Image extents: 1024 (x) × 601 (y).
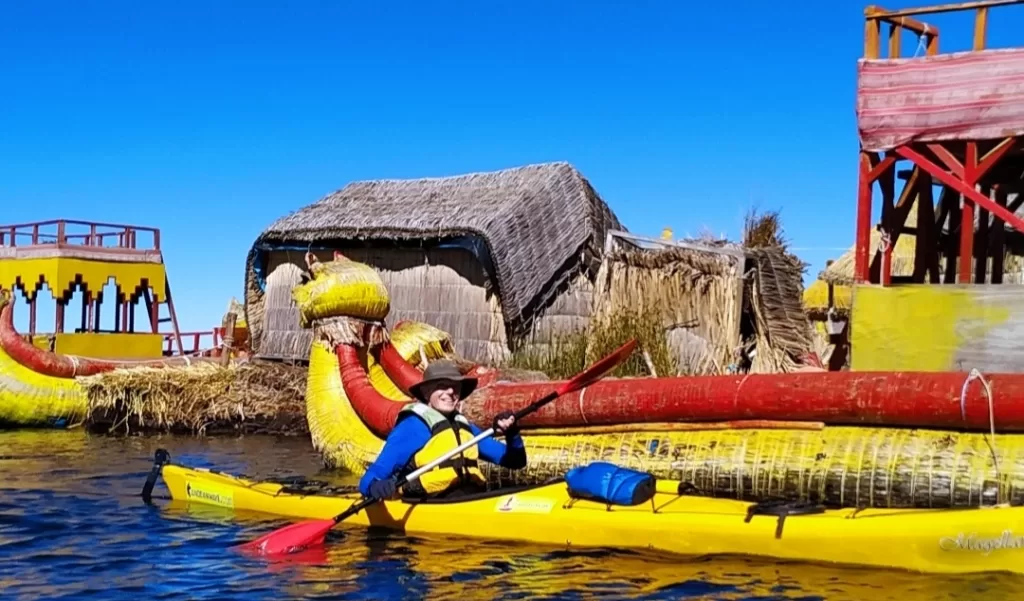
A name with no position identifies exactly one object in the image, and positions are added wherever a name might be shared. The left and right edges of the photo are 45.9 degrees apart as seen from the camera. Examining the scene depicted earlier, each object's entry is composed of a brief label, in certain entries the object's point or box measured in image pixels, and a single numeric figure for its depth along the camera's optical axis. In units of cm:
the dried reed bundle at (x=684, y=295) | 1510
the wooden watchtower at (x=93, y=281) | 2838
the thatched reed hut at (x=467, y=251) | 1770
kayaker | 829
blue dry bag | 773
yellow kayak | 647
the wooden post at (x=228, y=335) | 1903
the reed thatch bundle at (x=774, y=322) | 1548
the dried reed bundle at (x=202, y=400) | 1712
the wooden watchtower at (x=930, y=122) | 994
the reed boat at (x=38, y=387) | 1822
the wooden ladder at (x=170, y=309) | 3066
